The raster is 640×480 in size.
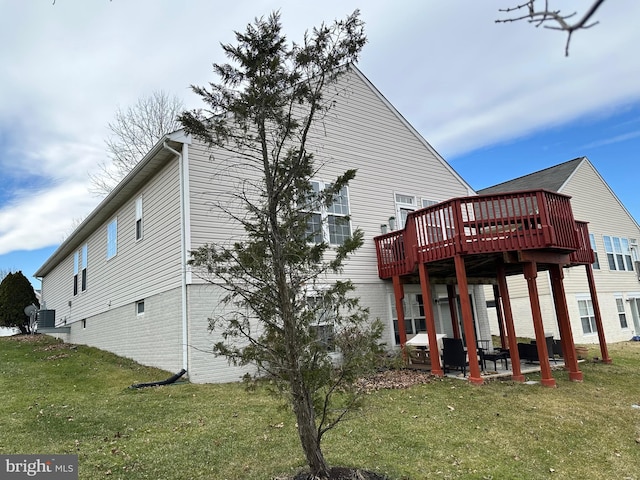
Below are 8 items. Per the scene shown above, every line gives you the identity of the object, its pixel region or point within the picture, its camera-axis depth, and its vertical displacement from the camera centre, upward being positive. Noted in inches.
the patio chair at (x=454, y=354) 358.3 -39.5
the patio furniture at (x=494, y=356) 392.5 -47.6
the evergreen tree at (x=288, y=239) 154.3 +31.9
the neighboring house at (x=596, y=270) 689.0 +48.0
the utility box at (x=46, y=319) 740.6 +38.4
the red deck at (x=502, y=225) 329.7 +64.4
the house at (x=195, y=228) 365.4 +107.7
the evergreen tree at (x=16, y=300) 876.6 +89.2
